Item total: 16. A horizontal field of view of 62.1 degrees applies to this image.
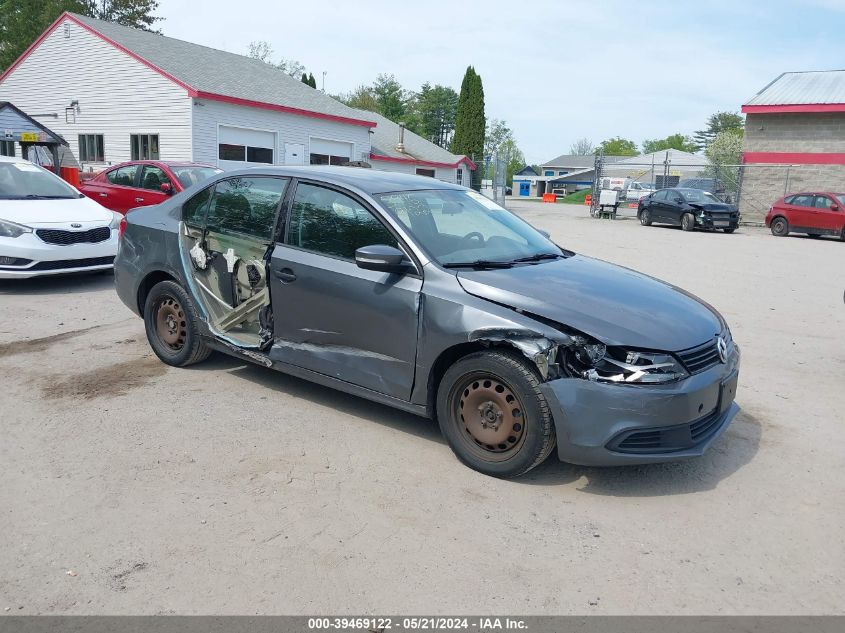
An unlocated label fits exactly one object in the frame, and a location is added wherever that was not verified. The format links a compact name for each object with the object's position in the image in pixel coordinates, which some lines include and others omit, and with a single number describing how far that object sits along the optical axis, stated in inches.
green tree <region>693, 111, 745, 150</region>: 4958.2
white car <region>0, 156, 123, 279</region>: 335.3
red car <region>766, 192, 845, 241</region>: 854.5
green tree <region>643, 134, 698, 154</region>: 5380.4
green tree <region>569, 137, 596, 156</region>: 5556.1
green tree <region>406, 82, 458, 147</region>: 3174.2
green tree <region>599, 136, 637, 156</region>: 5388.8
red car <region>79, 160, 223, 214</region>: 480.4
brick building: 1163.9
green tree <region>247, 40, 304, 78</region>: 2795.3
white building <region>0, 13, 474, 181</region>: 892.6
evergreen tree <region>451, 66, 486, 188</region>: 2057.1
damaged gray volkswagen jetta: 144.5
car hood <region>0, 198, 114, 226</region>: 341.7
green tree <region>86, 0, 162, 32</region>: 1770.4
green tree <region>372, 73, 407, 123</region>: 2817.4
